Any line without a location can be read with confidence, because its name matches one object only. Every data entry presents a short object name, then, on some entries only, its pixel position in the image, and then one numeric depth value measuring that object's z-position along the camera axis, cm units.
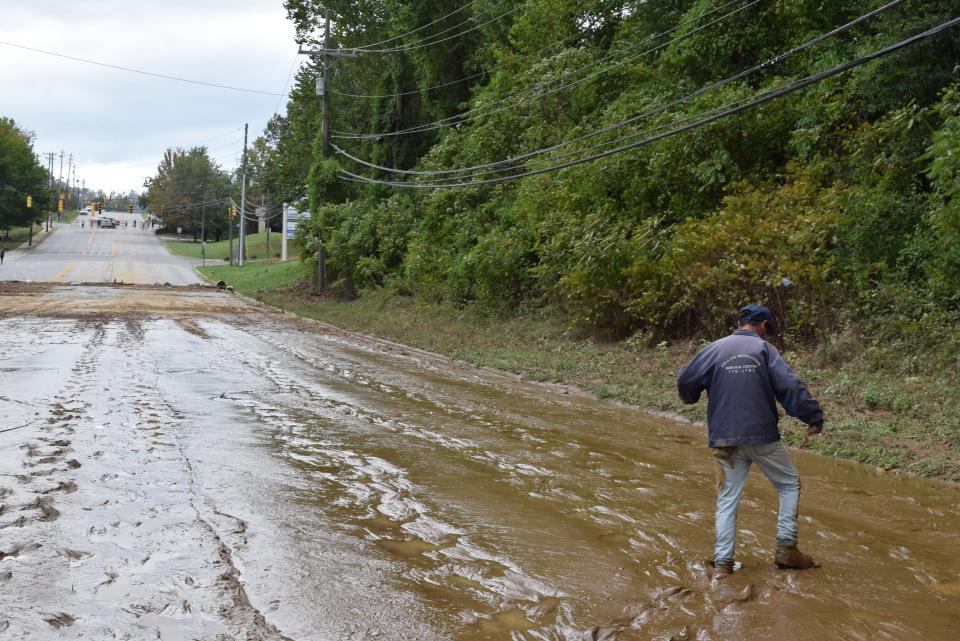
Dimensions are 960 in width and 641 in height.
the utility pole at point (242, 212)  6350
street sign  7034
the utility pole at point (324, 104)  3588
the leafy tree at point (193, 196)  10531
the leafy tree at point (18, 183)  7888
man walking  547
